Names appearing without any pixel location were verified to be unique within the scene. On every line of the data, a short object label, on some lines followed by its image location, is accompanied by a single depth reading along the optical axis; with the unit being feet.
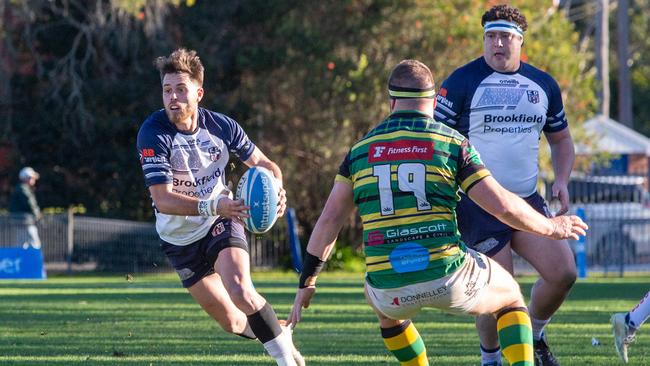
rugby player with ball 50.72
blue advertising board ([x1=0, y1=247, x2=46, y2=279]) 150.61
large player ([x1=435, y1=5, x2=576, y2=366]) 51.62
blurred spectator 157.07
